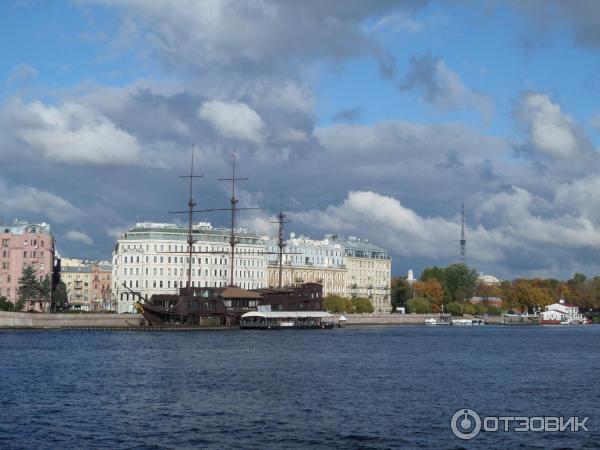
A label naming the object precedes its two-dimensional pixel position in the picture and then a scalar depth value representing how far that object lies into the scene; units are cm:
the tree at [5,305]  12375
